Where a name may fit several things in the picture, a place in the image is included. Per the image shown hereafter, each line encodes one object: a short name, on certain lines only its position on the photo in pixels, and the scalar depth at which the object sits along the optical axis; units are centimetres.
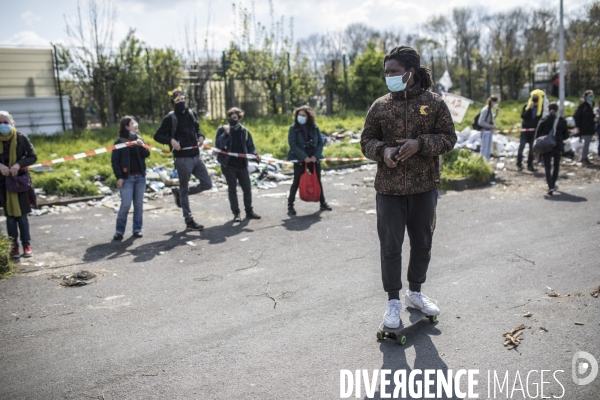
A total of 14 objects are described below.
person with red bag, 952
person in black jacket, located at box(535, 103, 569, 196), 1048
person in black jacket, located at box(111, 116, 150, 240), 823
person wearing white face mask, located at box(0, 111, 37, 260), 718
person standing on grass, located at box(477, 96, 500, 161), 1362
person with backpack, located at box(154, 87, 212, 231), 865
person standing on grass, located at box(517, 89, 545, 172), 1361
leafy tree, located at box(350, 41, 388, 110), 2373
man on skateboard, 412
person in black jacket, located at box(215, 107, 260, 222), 924
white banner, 1264
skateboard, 419
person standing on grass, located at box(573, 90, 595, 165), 1433
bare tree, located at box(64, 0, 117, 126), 1856
